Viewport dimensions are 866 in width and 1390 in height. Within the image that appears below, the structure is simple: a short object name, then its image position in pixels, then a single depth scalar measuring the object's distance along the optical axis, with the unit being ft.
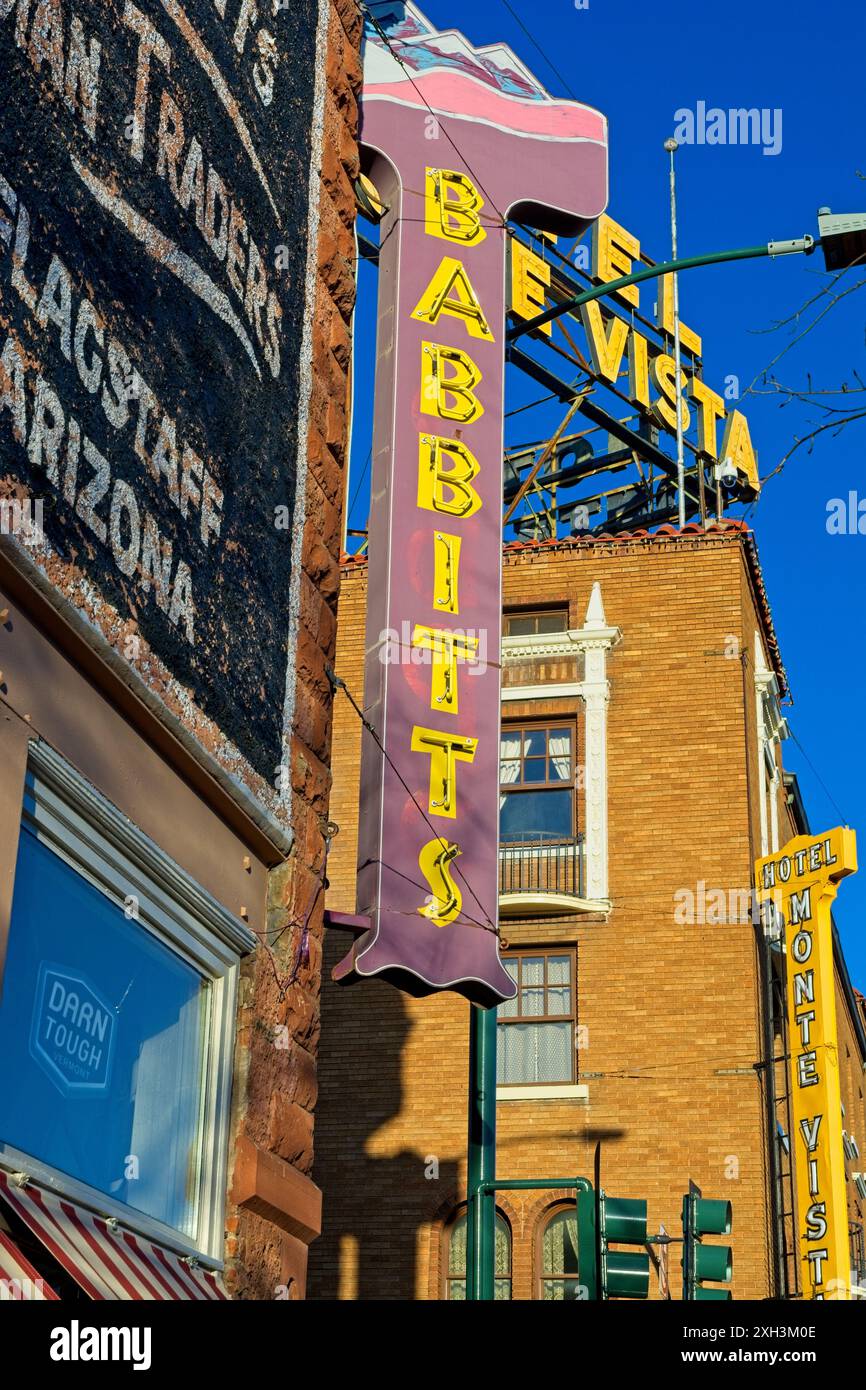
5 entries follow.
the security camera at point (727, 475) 107.24
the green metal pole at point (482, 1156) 43.14
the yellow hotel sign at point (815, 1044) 77.30
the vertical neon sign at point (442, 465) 39.52
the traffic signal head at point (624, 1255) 48.70
